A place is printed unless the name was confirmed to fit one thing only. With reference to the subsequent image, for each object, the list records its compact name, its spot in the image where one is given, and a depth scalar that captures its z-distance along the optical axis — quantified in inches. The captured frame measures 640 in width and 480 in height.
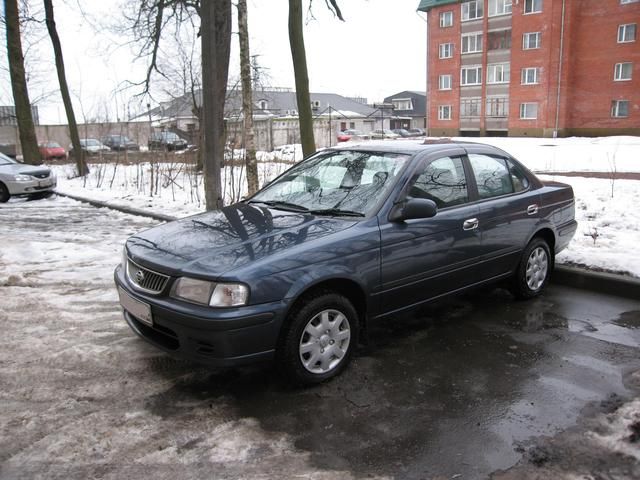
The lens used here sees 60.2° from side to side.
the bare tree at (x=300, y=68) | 418.3
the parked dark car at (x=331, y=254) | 136.1
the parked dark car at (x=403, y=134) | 2096.5
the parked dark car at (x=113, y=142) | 1010.7
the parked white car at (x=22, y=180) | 549.6
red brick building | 1600.6
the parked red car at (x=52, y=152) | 1317.7
